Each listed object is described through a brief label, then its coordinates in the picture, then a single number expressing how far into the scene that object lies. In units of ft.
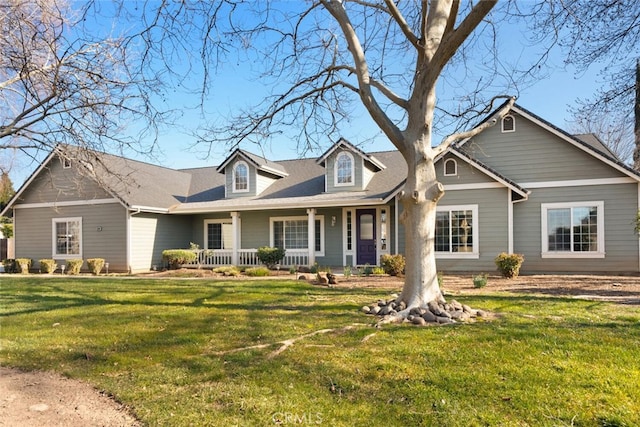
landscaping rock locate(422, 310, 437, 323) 20.42
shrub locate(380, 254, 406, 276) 43.55
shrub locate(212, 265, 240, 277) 50.03
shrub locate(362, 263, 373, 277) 44.52
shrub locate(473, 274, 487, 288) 33.68
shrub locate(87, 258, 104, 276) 56.61
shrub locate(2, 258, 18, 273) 61.72
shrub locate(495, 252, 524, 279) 41.37
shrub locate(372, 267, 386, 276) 44.84
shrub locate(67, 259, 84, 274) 57.93
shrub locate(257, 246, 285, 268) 55.31
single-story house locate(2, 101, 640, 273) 44.47
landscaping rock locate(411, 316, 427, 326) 20.03
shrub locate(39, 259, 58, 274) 59.88
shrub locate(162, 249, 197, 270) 58.29
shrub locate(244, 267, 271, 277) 49.01
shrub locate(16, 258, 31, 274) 61.26
